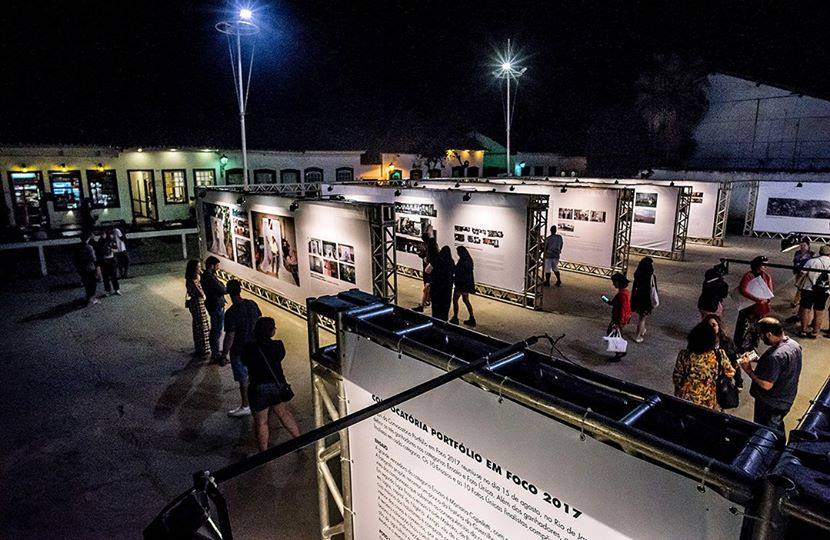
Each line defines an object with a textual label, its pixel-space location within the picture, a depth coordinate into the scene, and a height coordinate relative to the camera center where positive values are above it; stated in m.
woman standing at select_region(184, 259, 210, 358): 8.91 -2.41
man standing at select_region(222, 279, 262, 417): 7.03 -2.10
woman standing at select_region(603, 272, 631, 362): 9.31 -2.51
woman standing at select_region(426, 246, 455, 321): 9.95 -2.06
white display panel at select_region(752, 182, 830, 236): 21.67 -1.32
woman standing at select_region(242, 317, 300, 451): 5.69 -2.35
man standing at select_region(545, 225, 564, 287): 14.05 -2.09
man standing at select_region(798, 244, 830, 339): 9.81 -2.48
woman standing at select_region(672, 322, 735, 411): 4.93 -1.94
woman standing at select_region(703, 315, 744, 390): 6.06 -2.12
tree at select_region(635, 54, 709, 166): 32.47 +5.31
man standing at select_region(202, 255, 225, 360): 8.65 -2.16
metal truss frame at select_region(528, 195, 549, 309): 12.12 -1.85
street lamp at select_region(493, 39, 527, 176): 21.86 +5.27
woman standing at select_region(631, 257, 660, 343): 9.77 -2.26
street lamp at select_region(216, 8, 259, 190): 12.26 +4.20
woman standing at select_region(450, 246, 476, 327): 10.77 -2.13
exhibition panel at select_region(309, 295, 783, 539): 2.03 -1.37
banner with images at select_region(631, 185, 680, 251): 18.64 -1.45
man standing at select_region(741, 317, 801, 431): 4.95 -1.97
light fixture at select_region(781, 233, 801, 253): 18.69 -2.41
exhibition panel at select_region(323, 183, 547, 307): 12.51 -1.42
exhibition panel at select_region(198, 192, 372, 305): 10.05 -1.52
